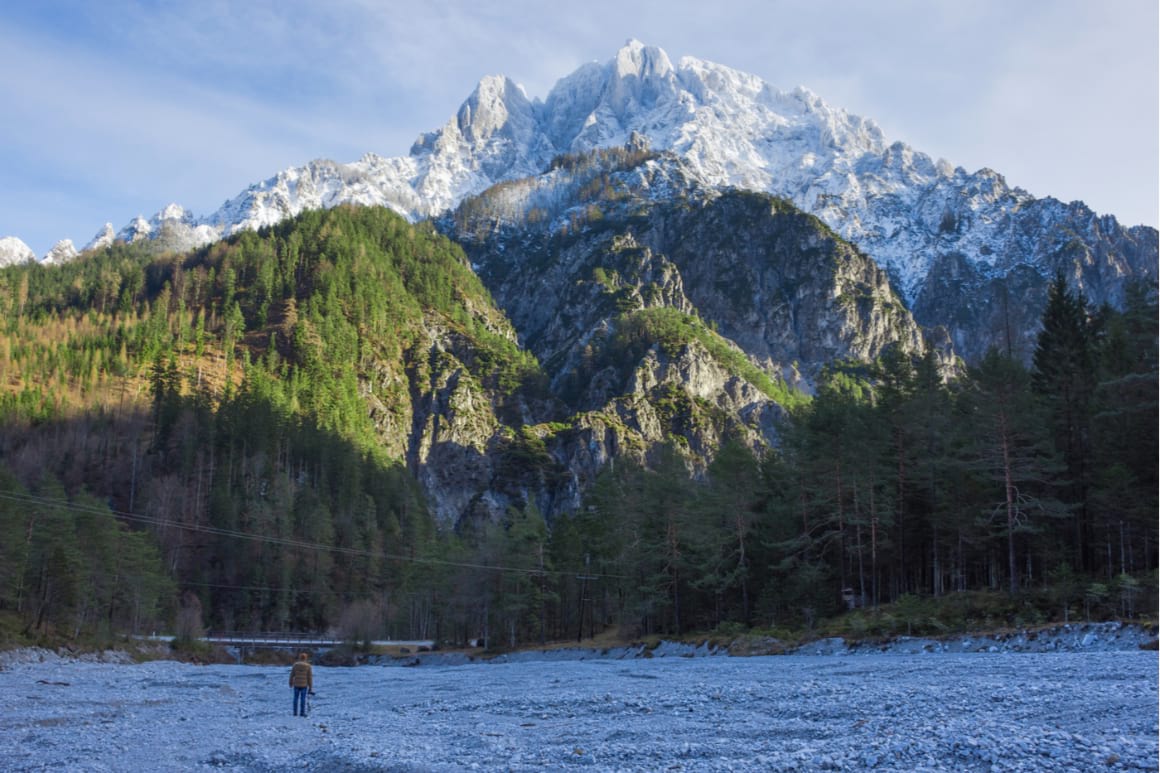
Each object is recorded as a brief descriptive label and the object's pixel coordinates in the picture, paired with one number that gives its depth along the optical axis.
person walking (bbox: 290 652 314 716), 25.42
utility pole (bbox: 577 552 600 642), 76.71
